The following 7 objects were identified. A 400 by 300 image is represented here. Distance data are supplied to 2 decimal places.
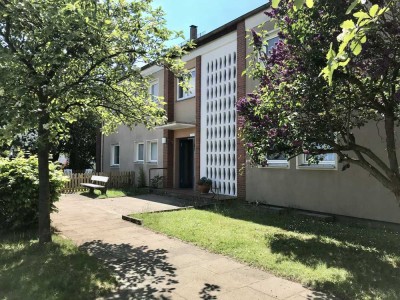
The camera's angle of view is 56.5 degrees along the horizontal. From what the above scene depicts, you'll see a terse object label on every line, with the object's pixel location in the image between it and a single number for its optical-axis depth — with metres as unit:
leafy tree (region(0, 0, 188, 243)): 5.25
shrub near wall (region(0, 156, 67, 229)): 7.98
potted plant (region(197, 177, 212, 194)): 14.05
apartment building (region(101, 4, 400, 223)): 9.24
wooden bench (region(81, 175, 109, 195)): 15.85
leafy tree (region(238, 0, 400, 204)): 5.29
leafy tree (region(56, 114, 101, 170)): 26.67
